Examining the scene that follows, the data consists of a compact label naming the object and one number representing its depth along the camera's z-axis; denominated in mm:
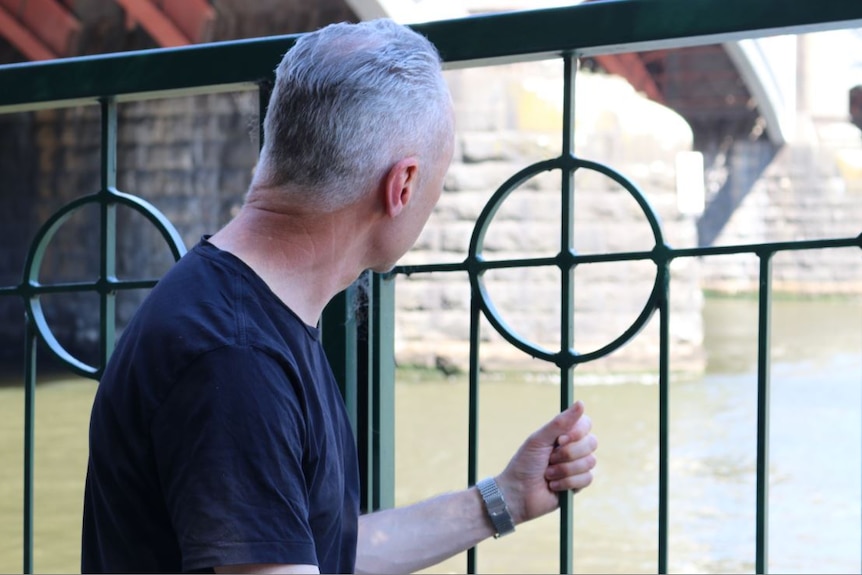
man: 3051
